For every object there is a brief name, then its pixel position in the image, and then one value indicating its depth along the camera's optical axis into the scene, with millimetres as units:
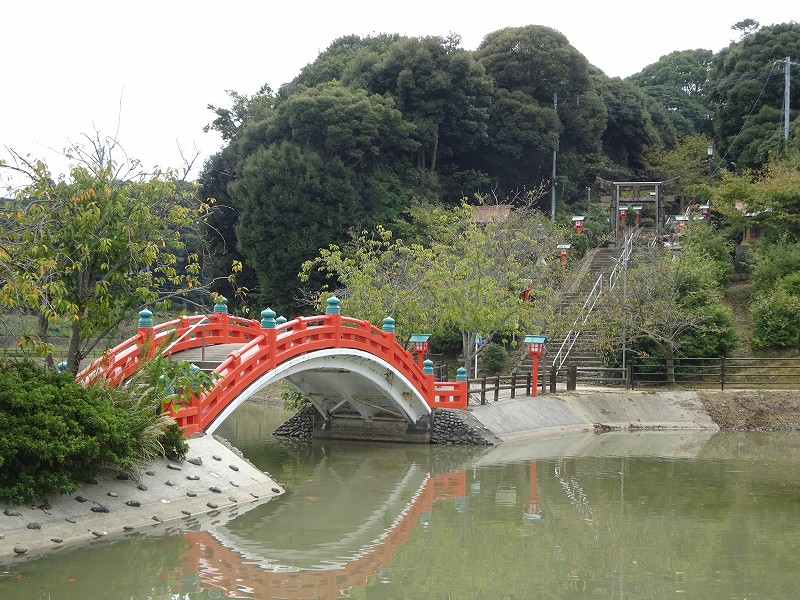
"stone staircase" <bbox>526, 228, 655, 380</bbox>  29328
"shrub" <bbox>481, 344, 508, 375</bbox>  30219
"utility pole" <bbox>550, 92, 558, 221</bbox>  43969
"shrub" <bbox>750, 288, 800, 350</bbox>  28109
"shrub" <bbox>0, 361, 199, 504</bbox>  10859
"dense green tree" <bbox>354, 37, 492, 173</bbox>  41406
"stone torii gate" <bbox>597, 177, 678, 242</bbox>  41156
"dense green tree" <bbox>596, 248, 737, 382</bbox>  26984
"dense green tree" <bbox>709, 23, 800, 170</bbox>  44750
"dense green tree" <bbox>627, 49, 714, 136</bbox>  56656
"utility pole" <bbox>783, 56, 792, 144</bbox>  41956
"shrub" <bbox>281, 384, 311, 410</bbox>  23312
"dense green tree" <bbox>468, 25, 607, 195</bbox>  44844
